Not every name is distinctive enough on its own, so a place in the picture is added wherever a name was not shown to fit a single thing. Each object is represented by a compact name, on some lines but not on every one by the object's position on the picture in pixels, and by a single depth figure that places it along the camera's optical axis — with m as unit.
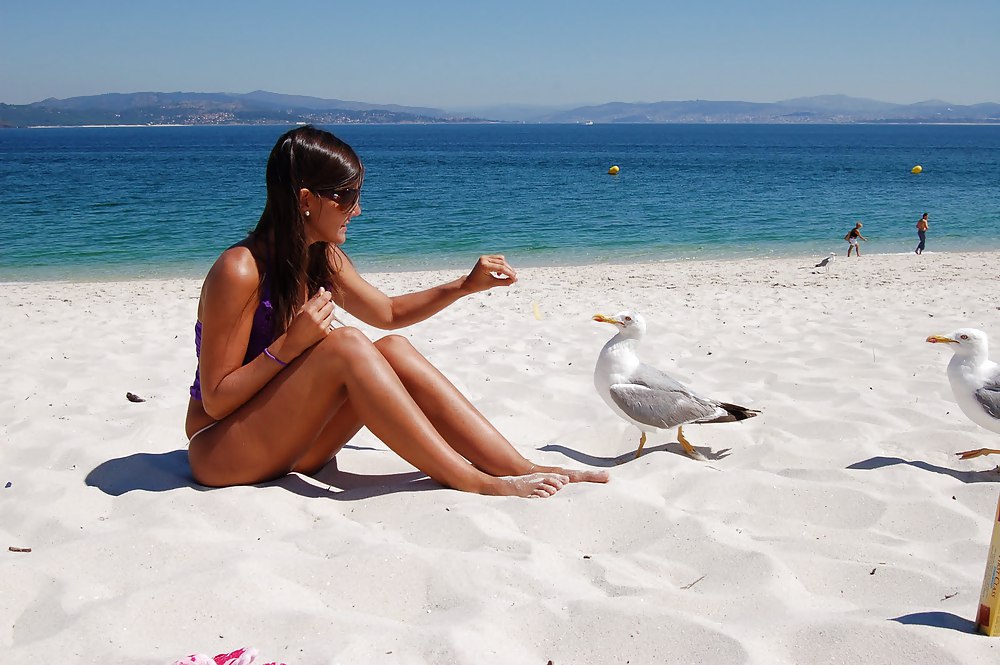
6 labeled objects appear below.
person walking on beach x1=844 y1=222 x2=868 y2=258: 15.45
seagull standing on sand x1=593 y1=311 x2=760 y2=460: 3.93
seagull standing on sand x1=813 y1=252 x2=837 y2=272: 14.10
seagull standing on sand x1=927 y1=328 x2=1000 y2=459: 3.68
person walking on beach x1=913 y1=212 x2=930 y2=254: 15.88
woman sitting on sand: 2.99
